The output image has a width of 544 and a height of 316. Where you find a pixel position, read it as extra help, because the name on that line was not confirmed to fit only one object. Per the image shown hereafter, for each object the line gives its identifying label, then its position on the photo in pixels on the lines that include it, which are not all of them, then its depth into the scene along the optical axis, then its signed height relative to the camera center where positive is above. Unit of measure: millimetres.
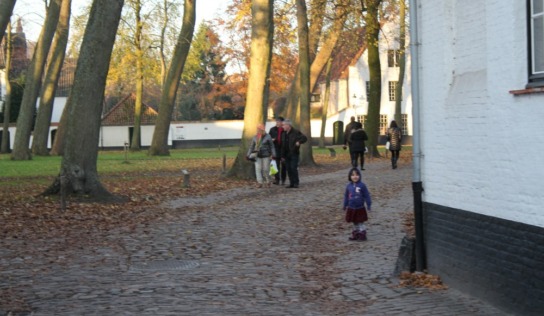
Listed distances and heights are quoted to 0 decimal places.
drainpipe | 9766 -155
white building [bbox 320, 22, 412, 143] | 78938 +3659
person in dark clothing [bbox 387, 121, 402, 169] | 31088 -335
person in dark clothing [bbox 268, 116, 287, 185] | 23828 -235
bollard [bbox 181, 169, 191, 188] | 24750 -1259
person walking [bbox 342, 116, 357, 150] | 29816 +62
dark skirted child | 12703 -999
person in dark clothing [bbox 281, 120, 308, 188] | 23125 -426
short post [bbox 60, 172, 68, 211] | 16891 -1066
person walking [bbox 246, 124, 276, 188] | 23312 -530
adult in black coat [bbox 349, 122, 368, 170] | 28984 -313
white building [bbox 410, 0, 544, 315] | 7270 -146
